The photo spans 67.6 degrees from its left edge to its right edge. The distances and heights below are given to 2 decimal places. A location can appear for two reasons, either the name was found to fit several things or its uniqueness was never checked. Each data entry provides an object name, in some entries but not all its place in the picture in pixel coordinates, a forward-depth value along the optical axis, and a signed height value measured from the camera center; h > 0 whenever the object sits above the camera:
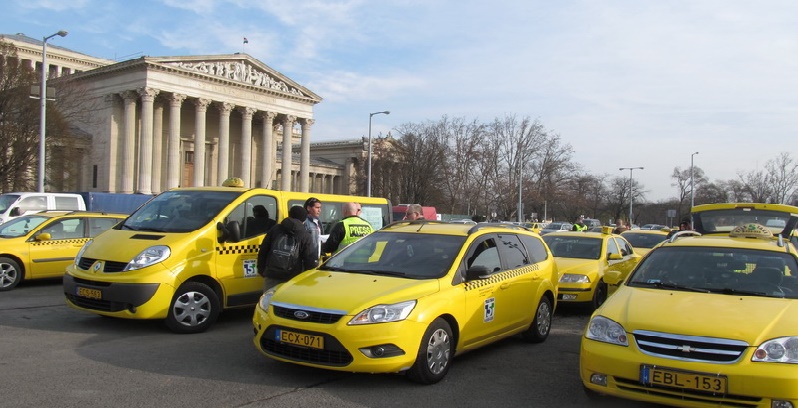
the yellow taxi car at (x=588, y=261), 10.30 -0.89
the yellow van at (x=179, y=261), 7.35 -0.71
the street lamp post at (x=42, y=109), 26.45 +4.28
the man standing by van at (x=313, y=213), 8.41 -0.06
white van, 18.62 +0.04
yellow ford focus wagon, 5.32 -0.90
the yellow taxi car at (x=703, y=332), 4.40 -0.92
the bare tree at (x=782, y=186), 54.06 +2.90
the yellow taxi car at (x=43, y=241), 11.37 -0.74
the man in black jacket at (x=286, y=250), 7.54 -0.54
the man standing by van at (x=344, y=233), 8.30 -0.33
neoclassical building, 52.62 +8.77
